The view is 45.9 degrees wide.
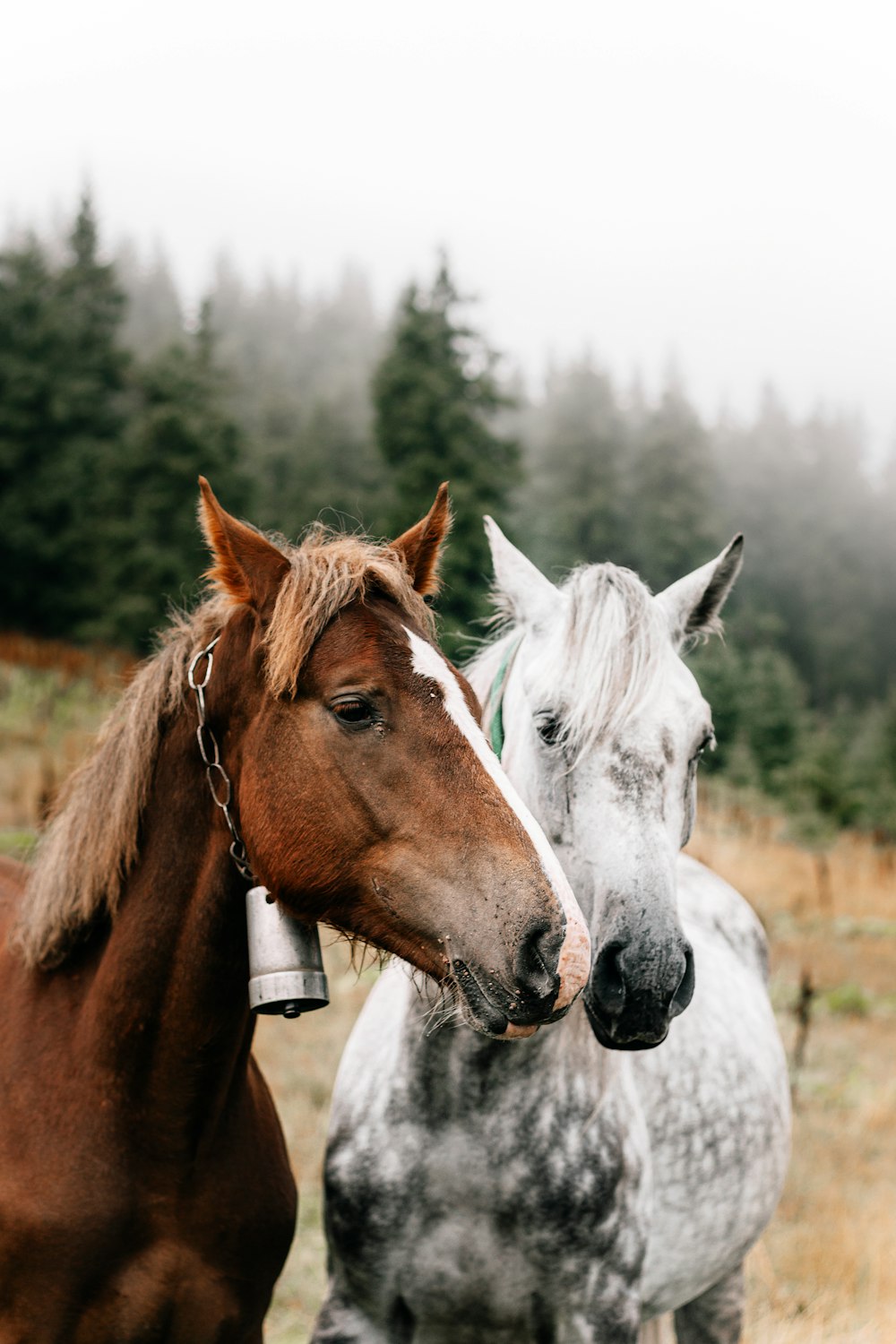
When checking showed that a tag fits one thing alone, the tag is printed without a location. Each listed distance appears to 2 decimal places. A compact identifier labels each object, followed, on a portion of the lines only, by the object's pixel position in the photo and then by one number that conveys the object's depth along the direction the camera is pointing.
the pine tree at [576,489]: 37.19
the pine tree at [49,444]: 26.19
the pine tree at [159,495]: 24.02
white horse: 2.45
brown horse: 1.95
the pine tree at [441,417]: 22.78
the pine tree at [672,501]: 41.19
